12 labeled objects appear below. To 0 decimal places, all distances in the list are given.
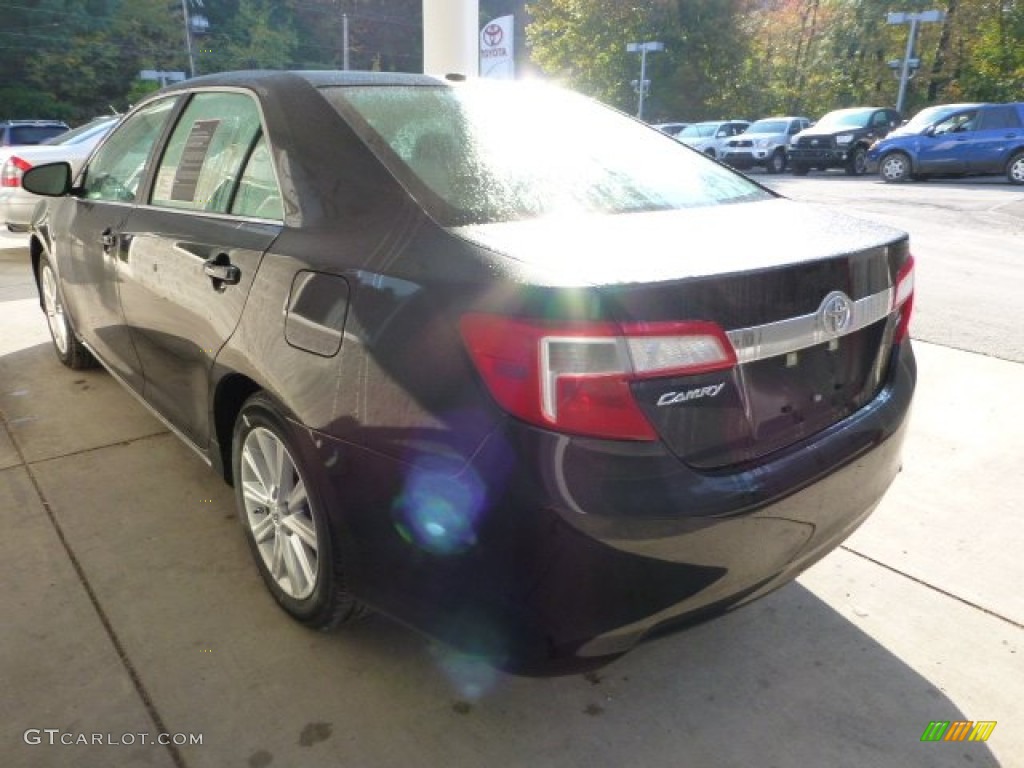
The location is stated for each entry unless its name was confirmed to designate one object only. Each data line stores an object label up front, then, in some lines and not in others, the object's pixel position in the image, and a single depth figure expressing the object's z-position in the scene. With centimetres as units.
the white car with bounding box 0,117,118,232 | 927
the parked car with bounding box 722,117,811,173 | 2336
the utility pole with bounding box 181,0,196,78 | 4188
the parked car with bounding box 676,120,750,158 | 2598
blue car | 1683
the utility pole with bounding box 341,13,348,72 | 4597
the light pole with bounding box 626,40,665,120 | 3700
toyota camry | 157
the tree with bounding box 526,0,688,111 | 3809
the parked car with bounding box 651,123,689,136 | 2907
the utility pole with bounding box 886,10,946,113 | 3045
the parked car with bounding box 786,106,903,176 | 2086
